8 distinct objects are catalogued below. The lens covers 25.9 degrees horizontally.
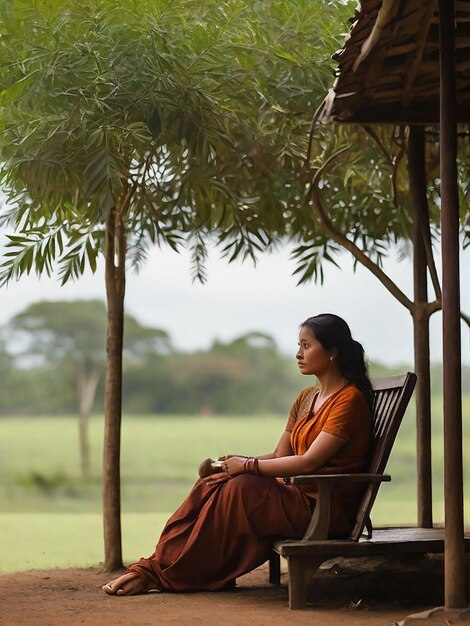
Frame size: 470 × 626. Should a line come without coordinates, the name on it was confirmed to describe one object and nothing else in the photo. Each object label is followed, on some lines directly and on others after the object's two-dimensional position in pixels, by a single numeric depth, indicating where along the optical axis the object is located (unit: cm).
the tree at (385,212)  604
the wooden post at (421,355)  601
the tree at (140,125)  562
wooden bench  455
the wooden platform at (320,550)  453
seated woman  475
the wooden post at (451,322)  408
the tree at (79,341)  1989
